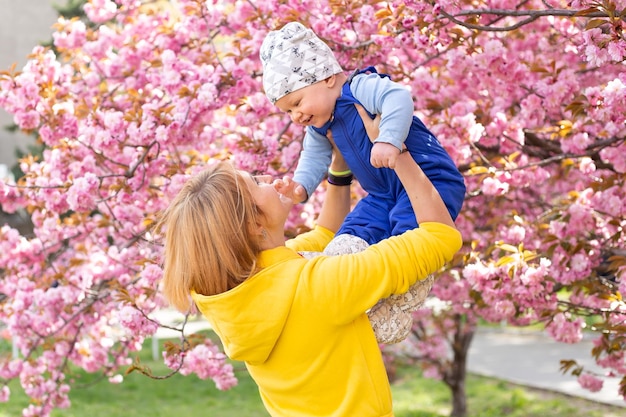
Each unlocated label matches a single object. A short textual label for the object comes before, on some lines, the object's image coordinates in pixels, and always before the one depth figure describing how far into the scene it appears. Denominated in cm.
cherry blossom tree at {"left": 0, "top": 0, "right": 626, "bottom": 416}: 393
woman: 261
